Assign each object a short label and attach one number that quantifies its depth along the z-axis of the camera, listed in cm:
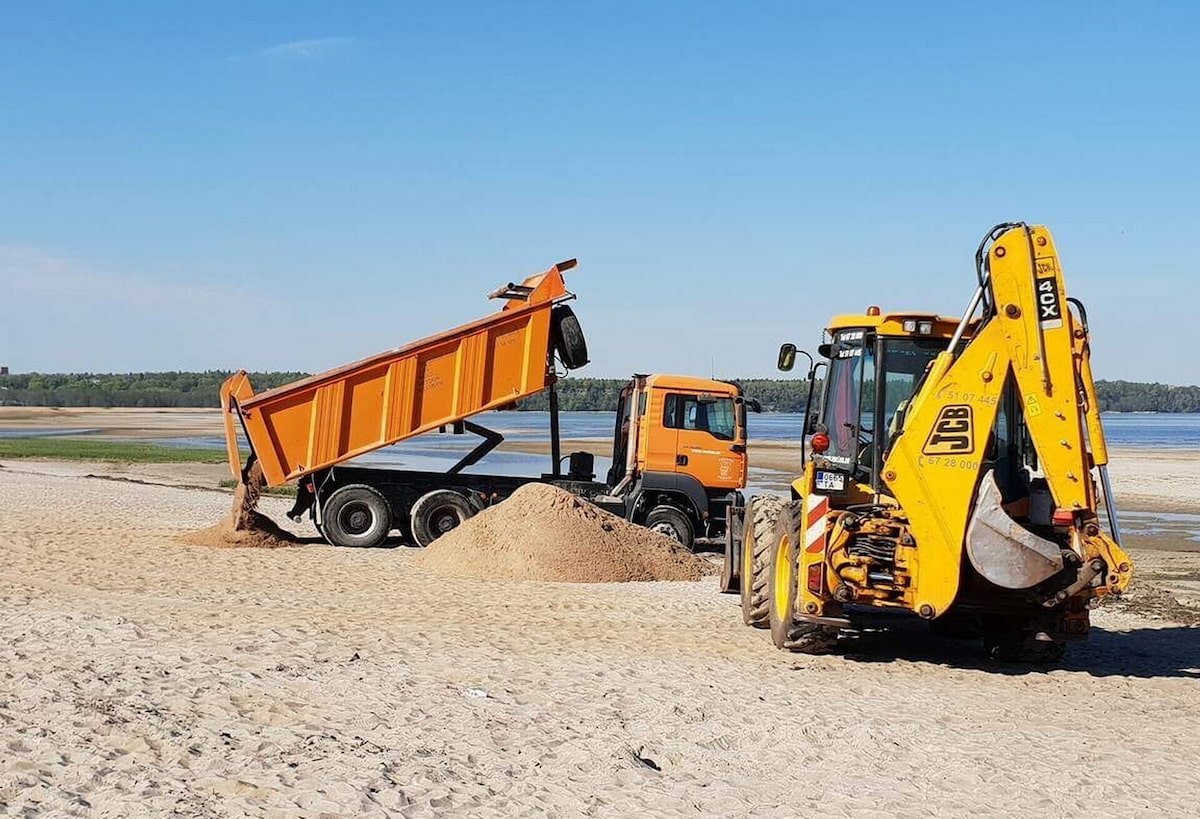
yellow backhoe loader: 940
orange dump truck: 1886
